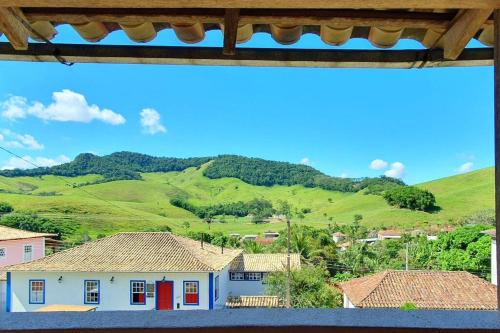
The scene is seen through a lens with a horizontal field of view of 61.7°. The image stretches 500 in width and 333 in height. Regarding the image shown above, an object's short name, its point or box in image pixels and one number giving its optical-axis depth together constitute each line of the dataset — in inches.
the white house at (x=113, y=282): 557.9
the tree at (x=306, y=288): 691.1
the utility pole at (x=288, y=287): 675.4
